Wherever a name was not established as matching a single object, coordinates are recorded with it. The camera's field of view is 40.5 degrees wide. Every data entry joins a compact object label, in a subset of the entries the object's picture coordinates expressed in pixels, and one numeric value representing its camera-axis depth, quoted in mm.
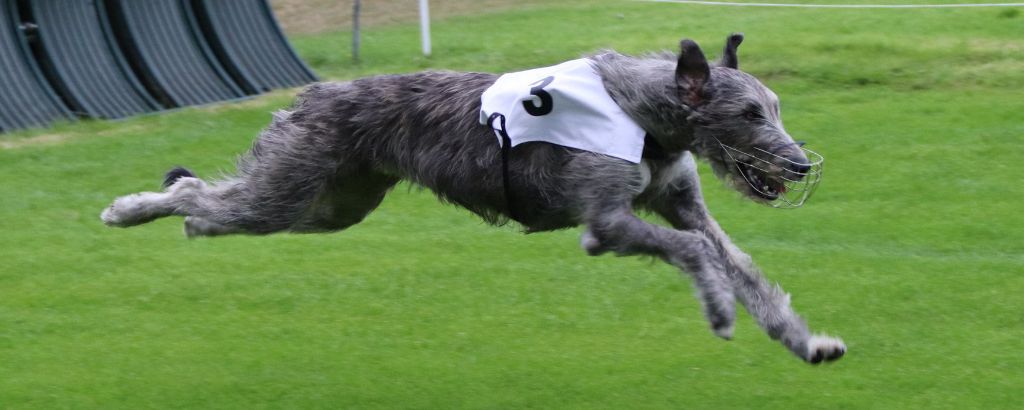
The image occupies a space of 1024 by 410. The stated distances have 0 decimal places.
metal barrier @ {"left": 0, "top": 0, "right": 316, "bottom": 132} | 13188
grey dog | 5762
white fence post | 15531
